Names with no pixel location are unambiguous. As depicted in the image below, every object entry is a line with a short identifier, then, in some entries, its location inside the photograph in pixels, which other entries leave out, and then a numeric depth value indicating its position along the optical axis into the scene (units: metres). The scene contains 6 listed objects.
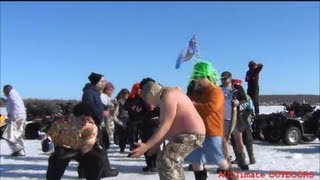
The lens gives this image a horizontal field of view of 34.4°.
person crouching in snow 6.53
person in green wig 6.06
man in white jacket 11.45
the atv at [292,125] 13.10
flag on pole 9.15
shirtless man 5.25
